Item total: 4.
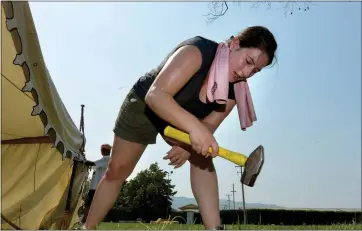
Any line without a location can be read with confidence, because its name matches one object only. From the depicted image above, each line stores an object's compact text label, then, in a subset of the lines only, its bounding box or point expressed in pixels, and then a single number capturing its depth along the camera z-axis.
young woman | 1.80
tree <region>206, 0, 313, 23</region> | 4.81
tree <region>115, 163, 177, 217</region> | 52.48
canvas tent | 2.31
